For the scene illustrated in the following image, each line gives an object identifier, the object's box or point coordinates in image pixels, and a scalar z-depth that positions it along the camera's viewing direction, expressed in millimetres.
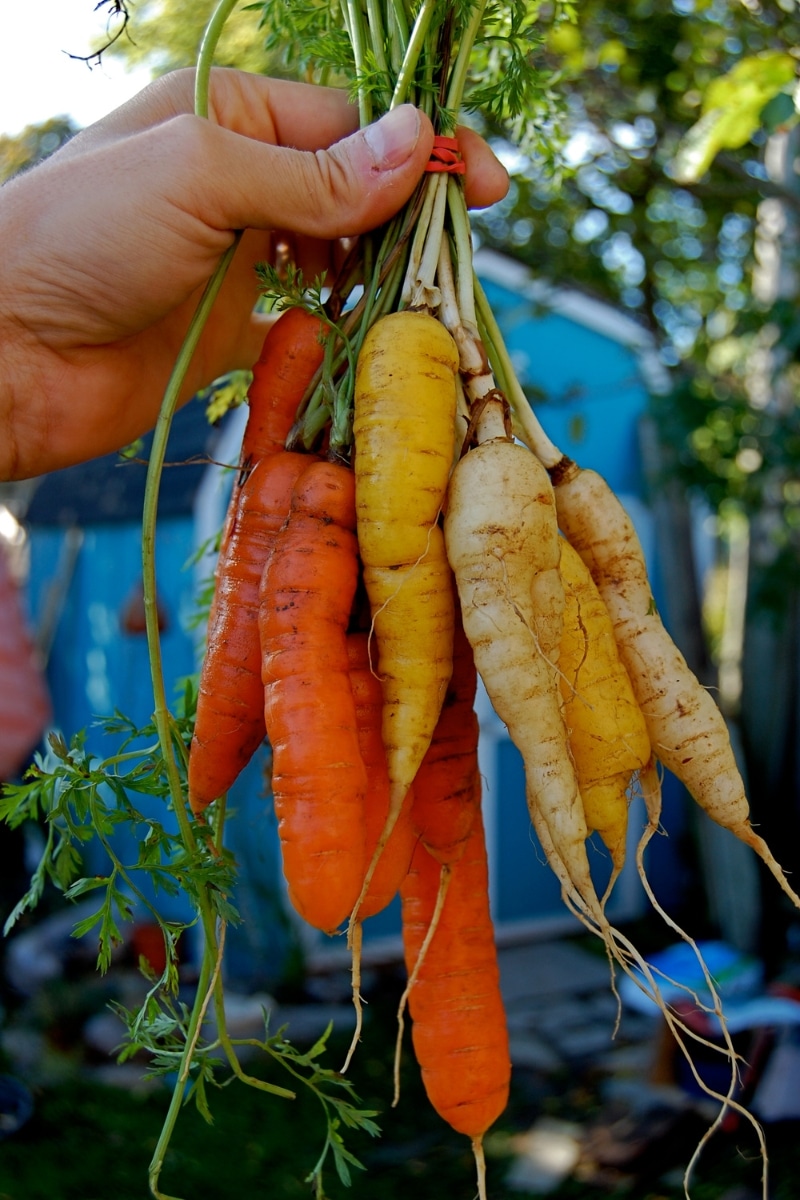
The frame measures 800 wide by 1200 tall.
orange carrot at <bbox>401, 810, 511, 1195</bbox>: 456
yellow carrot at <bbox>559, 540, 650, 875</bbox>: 426
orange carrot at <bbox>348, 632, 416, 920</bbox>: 426
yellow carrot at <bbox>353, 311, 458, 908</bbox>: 406
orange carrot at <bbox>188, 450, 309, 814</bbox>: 426
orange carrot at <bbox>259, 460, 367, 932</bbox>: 402
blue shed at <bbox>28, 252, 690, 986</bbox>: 1615
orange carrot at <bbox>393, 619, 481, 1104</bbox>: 438
